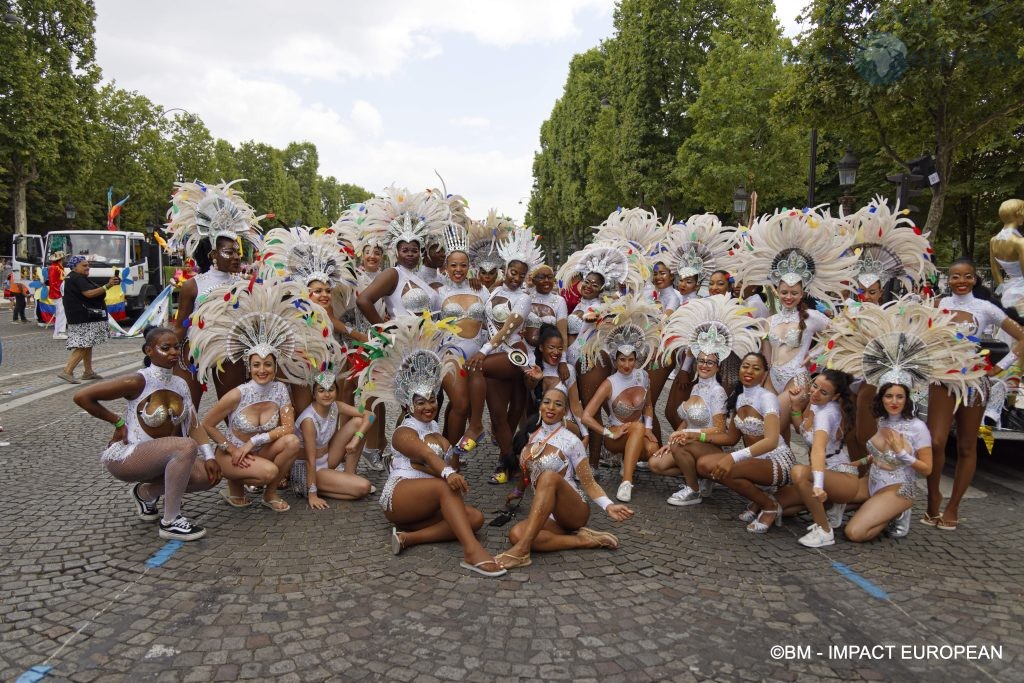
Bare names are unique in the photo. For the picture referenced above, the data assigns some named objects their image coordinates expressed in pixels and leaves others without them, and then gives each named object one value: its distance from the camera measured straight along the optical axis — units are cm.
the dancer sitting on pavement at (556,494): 401
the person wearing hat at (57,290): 1437
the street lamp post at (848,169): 1295
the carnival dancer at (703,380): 507
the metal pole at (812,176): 1468
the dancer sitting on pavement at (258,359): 476
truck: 1814
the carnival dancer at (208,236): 531
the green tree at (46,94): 2553
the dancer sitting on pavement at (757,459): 462
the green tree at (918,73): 1023
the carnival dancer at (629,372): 551
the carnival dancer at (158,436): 427
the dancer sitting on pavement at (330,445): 511
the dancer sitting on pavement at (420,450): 410
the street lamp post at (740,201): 1767
